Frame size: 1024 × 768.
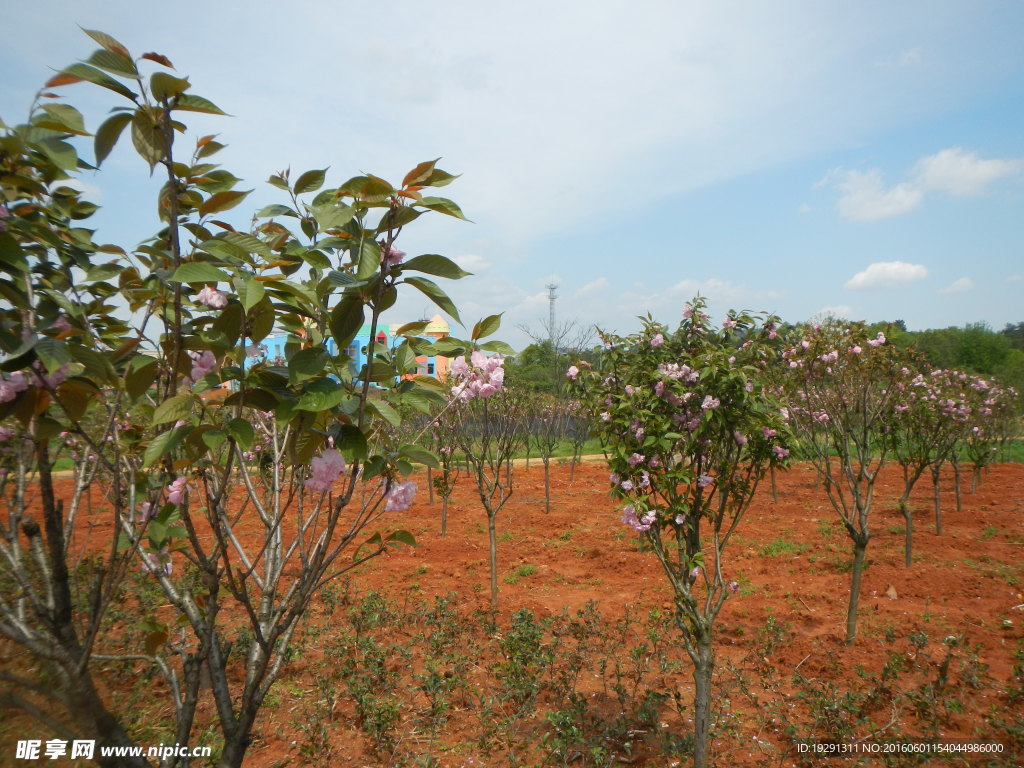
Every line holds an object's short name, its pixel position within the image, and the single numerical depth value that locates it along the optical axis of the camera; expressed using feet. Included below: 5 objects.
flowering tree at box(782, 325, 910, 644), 16.87
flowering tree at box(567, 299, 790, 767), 10.77
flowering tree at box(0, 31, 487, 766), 3.44
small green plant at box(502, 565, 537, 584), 26.07
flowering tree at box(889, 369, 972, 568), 25.35
